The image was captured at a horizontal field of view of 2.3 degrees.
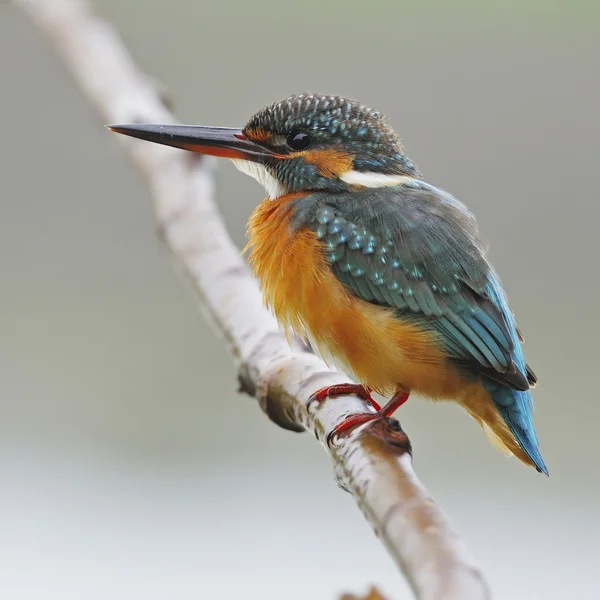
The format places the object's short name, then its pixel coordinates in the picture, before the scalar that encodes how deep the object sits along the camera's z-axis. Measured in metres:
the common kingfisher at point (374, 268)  3.69
